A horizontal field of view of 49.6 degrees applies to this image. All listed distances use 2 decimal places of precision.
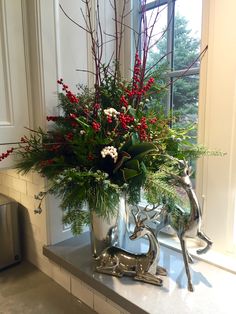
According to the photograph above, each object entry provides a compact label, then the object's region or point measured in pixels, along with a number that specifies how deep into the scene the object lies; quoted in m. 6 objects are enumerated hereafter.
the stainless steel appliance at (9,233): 1.13
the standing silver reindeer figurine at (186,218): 0.73
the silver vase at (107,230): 0.90
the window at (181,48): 0.97
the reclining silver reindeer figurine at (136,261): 0.80
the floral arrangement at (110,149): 0.70
